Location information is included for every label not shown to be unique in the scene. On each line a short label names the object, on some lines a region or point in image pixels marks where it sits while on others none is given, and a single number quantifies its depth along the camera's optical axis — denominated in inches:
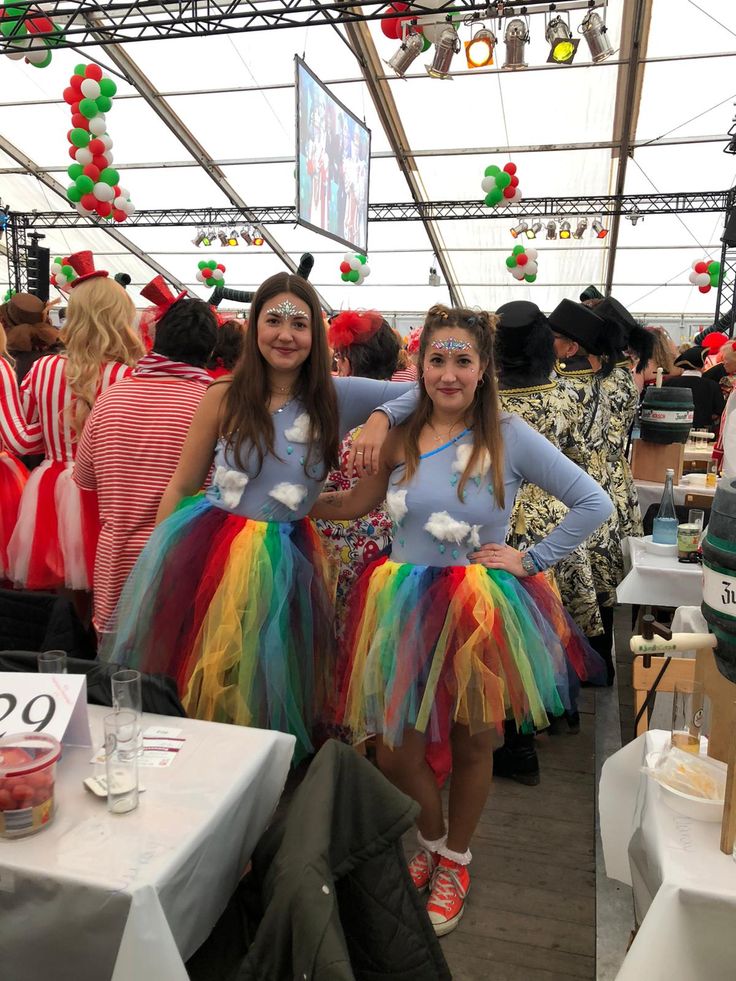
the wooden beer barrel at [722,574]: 47.0
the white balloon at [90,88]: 299.6
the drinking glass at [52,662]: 61.8
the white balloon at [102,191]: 332.8
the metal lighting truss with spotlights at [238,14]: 255.6
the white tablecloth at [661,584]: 123.2
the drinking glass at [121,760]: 51.3
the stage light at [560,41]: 268.7
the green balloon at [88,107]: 303.1
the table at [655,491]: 177.3
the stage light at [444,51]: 268.5
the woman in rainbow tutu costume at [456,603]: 75.1
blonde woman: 115.9
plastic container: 48.2
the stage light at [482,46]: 262.8
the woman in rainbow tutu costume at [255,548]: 80.4
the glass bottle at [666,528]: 134.4
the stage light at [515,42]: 275.1
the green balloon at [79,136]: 315.3
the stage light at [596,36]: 267.3
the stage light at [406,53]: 279.4
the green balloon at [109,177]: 335.6
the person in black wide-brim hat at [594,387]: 142.7
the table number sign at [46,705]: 57.2
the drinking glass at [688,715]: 57.9
